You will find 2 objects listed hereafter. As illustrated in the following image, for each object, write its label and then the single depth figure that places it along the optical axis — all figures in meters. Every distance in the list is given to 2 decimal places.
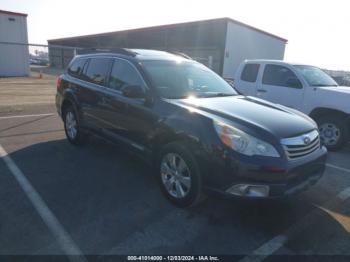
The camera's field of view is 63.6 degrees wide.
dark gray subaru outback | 2.88
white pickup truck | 5.90
